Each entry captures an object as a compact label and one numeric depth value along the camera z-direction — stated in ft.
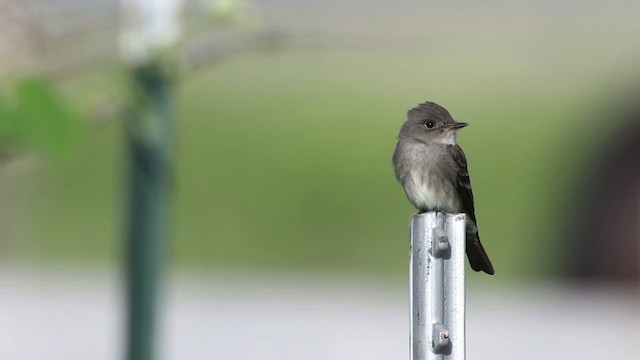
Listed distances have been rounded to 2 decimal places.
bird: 16.71
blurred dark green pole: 22.27
